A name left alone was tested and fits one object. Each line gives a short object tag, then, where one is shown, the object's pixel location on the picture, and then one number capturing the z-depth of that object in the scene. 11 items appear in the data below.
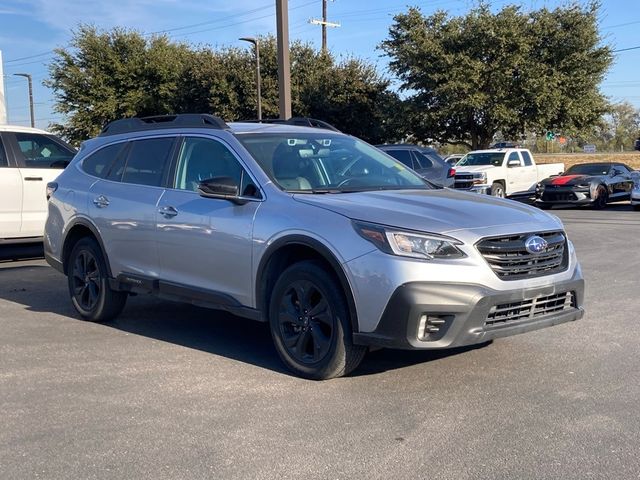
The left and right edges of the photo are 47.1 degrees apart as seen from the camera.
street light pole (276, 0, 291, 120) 14.61
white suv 10.18
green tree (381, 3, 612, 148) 30.78
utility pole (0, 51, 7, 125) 15.90
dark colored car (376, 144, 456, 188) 16.72
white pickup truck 21.67
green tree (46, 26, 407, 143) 34.69
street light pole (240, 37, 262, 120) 26.42
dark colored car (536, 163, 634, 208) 20.75
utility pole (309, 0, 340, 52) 39.74
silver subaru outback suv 4.55
